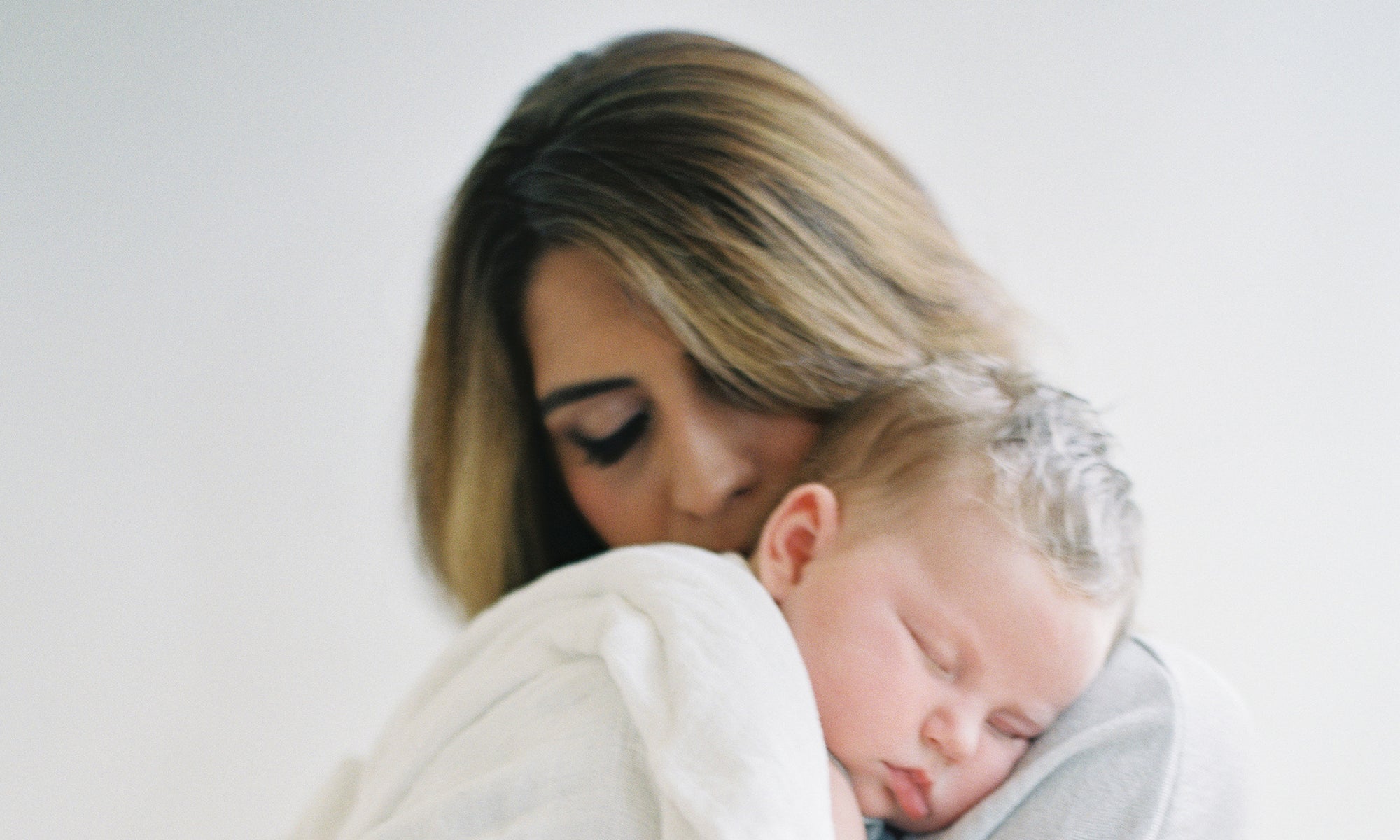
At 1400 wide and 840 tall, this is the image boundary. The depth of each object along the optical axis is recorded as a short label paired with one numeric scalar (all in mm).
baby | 555
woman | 897
